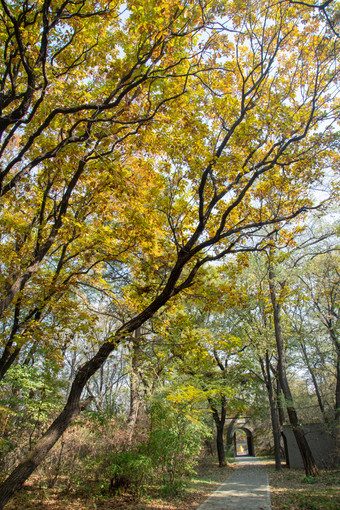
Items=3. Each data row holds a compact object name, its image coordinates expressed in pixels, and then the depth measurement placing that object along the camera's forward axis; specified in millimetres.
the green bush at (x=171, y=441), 6621
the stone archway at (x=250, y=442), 29584
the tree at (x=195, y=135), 4270
